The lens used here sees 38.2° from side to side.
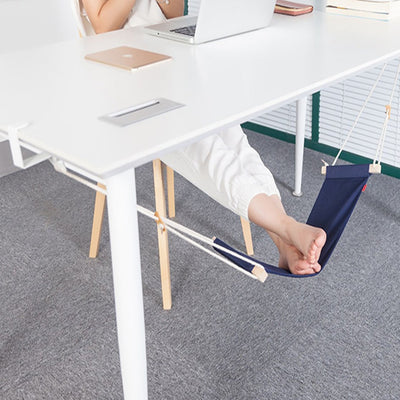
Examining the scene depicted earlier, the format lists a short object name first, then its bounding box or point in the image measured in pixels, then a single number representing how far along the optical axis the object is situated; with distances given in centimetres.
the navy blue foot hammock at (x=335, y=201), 138
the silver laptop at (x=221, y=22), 148
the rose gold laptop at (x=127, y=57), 136
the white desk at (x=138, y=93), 95
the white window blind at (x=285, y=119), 287
